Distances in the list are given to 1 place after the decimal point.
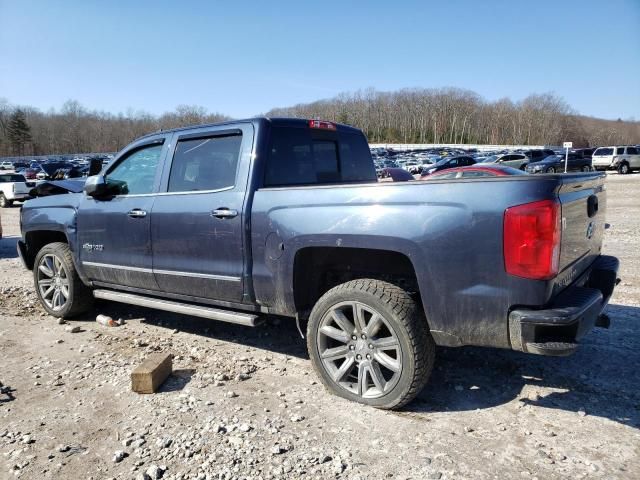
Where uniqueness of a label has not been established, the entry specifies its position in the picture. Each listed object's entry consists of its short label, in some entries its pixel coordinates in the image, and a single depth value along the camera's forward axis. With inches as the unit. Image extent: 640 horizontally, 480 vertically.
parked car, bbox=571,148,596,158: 1601.9
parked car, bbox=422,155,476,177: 1378.0
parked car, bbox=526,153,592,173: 1307.8
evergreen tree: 4569.4
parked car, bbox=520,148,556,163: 1556.3
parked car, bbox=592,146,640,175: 1331.2
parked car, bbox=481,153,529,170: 1384.1
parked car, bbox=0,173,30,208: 864.9
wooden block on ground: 139.5
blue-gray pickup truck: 107.4
